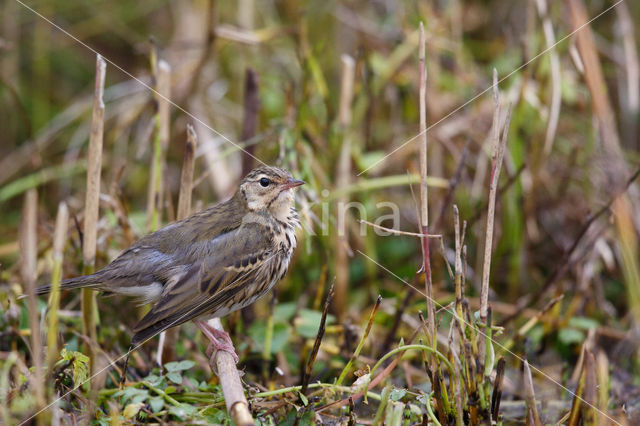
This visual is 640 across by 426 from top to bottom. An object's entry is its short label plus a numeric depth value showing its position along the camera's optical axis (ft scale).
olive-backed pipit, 21.75
